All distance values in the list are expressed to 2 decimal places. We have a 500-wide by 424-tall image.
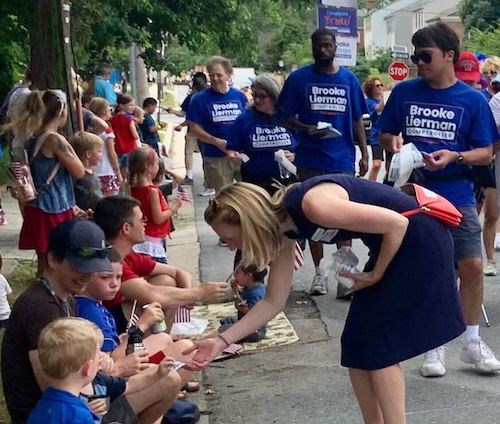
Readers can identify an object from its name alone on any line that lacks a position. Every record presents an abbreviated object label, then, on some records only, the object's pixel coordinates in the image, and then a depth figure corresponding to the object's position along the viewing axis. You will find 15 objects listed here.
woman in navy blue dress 4.04
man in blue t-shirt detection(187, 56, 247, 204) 10.80
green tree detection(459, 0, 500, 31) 55.38
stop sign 31.22
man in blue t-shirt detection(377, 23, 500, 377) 5.77
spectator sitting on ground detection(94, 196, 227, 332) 5.07
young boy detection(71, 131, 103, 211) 7.86
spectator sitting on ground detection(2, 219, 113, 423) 3.84
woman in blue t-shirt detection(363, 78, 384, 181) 13.47
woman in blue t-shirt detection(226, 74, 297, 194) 7.86
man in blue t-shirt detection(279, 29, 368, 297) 7.77
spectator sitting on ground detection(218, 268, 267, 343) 6.57
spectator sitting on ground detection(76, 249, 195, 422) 4.33
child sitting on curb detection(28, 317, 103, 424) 3.52
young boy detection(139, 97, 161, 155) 16.06
